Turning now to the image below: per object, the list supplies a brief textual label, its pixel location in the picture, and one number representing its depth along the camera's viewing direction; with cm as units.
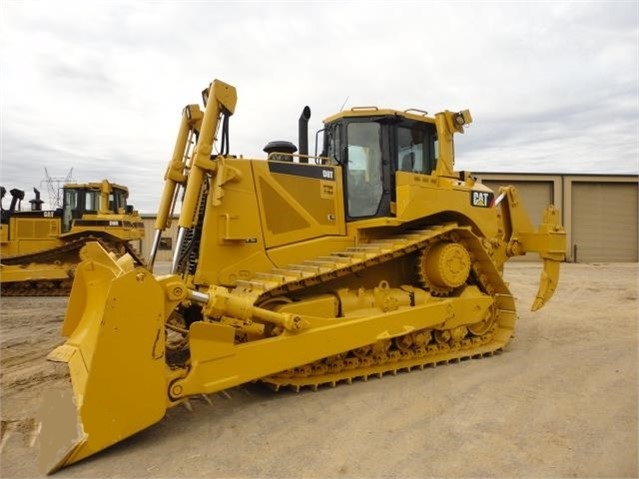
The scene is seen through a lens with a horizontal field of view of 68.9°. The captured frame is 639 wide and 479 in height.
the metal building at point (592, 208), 2353
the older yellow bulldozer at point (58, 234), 1273
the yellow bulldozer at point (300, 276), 360
